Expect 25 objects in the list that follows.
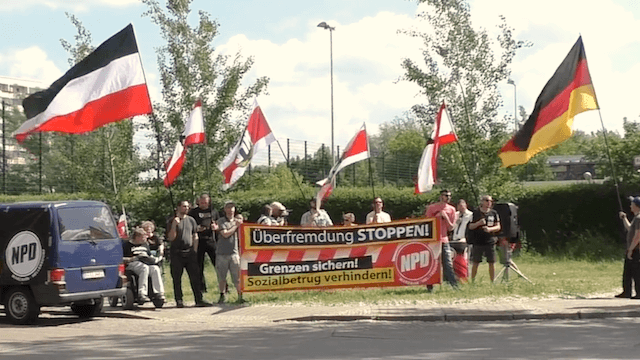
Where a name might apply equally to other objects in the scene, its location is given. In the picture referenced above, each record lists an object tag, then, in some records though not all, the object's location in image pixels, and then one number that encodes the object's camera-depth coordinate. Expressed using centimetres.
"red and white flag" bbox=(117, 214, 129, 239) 2606
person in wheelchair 1777
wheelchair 1778
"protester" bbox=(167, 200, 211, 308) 1792
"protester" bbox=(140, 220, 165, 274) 1936
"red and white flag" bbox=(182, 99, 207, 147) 2056
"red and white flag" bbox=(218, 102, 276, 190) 2158
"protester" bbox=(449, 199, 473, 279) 2003
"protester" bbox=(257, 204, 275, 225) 2022
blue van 1591
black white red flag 1664
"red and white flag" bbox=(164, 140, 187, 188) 2217
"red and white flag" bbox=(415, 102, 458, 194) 2150
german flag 1781
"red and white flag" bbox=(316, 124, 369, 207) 2089
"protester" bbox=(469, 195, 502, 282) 1997
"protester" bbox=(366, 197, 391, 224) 1983
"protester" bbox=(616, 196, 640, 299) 1736
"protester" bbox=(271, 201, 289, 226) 2087
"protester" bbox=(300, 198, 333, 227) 2031
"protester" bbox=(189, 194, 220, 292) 2002
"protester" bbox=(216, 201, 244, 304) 1836
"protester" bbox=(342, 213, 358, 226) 2148
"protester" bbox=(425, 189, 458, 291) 1886
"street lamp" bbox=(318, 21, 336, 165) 4492
